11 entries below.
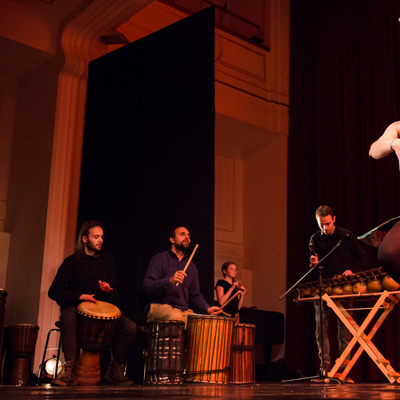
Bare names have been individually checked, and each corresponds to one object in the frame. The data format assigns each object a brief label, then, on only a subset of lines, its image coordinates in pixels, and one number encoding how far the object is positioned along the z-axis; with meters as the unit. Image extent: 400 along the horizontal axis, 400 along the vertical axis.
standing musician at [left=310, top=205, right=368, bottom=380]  5.31
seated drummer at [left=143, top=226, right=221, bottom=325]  4.70
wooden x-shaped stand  4.72
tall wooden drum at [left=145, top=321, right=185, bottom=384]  4.46
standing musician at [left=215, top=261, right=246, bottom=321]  6.28
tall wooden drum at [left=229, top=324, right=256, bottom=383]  4.98
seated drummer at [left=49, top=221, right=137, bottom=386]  4.31
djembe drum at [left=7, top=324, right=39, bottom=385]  5.10
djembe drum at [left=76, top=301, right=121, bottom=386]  4.37
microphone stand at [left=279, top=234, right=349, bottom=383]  4.50
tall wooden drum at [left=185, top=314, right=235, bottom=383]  4.63
